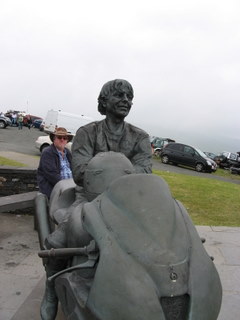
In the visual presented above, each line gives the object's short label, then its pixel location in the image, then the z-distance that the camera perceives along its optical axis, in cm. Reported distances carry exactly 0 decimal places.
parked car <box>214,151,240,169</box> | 2669
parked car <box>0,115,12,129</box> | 3266
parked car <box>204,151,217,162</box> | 3021
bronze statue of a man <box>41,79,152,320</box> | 296
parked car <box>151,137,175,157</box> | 2911
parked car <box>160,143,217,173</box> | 2097
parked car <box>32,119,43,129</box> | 4347
